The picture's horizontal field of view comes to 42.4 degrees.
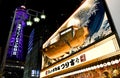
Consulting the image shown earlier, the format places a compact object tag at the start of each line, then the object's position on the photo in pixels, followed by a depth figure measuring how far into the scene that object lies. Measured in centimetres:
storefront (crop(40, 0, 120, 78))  360
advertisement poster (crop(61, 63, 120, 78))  343
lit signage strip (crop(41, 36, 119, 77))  356
